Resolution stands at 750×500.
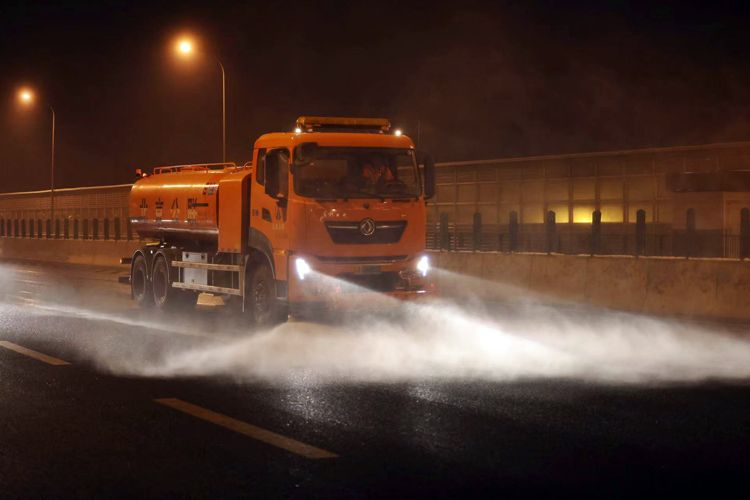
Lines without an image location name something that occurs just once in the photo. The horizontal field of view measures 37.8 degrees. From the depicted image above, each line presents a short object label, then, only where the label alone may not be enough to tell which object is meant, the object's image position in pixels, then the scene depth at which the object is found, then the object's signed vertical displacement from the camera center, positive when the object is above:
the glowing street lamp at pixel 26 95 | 52.56 +7.29
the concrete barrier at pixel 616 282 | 18.38 -0.64
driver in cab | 15.97 +1.11
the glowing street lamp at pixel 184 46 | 30.61 +5.63
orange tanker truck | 15.38 +0.45
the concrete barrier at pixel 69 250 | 38.49 -0.13
